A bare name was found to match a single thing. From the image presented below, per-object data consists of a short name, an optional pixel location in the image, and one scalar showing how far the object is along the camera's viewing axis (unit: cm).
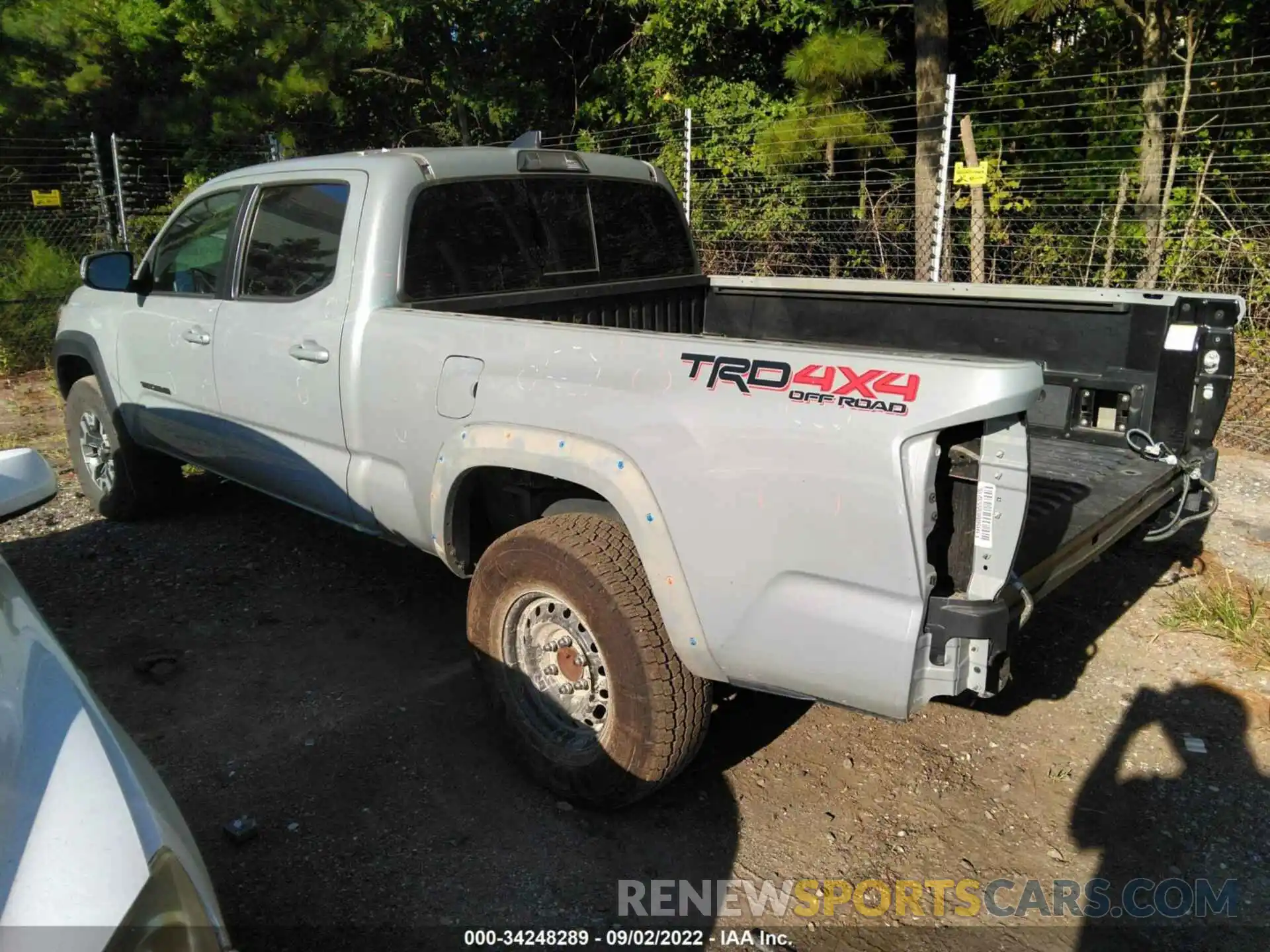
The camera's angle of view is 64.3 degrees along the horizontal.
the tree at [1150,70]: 805
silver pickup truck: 248
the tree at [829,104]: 982
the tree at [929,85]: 940
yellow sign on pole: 788
